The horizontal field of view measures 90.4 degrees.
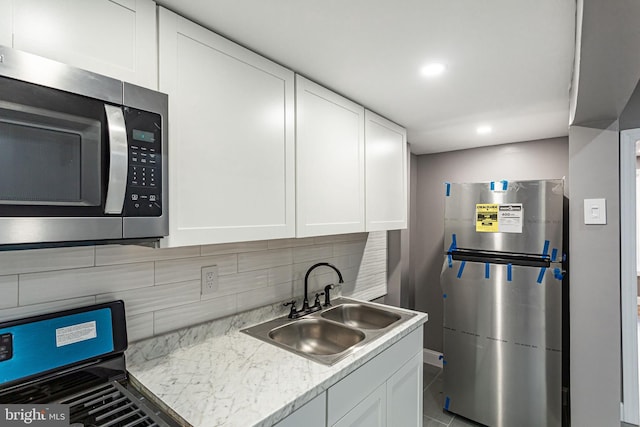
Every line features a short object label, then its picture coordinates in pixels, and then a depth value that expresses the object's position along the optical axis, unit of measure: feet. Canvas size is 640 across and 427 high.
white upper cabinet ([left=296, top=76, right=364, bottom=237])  5.08
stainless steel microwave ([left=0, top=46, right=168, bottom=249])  2.37
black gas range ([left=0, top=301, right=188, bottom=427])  2.98
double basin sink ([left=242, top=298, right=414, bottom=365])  5.10
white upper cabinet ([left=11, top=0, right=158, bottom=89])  2.62
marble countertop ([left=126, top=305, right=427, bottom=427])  3.13
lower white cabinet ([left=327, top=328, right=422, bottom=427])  4.08
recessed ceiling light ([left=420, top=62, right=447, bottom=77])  4.81
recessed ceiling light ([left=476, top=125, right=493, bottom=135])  7.97
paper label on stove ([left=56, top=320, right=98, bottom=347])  3.34
